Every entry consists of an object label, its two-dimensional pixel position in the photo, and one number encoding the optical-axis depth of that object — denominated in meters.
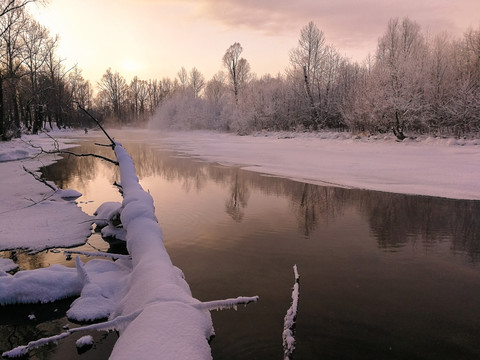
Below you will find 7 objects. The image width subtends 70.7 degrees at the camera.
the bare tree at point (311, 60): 41.00
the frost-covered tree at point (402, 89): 24.36
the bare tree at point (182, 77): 83.86
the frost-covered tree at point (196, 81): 79.12
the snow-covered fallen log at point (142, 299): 2.24
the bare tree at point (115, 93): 91.50
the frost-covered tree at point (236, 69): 57.53
